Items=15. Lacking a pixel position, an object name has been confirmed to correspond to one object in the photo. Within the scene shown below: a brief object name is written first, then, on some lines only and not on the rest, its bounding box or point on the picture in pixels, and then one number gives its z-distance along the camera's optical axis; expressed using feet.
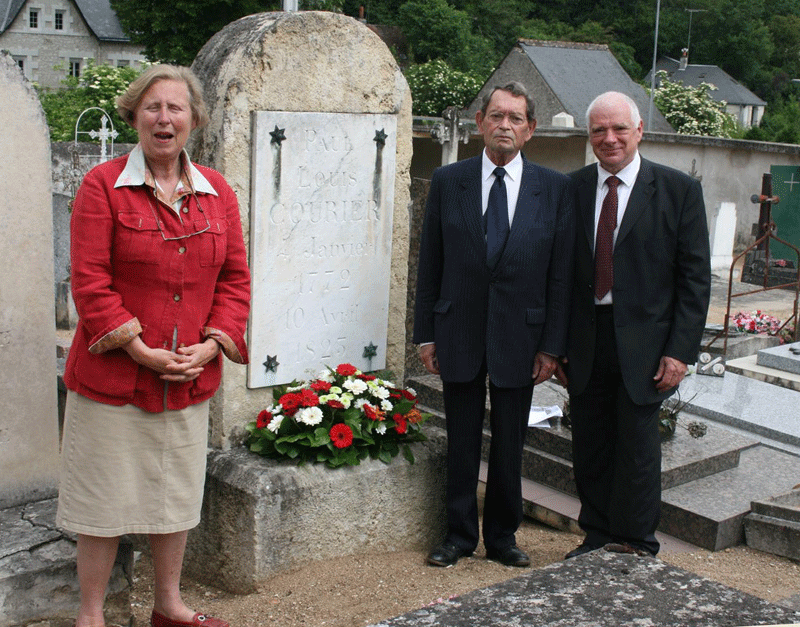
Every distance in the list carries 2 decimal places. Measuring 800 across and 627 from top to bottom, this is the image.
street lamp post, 95.71
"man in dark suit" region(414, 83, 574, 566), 12.37
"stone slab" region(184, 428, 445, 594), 12.39
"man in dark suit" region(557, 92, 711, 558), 12.20
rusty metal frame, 27.52
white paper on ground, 17.34
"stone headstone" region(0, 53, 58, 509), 11.36
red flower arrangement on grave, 13.06
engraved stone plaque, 13.28
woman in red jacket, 9.62
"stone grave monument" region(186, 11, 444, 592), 12.65
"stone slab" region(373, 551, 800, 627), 7.14
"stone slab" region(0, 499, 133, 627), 10.30
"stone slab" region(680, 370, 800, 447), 20.40
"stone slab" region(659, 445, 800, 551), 14.93
